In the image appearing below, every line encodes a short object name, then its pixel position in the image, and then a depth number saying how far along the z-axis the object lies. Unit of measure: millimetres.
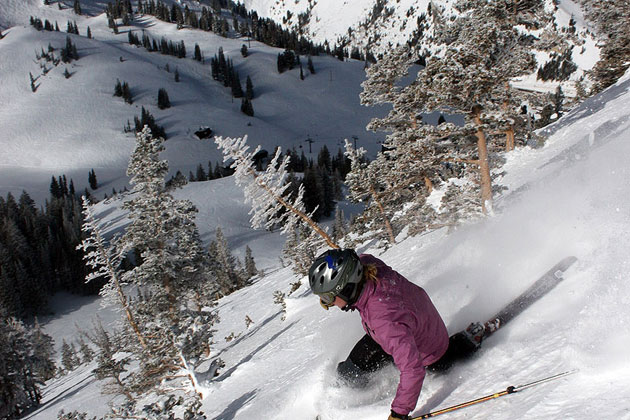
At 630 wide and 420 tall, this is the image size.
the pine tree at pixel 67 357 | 67812
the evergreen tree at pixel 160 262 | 15828
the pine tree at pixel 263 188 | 15477
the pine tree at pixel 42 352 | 46906
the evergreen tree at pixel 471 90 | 10562
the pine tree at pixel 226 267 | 60694
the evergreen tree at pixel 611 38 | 25109
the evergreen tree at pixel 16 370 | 37019
